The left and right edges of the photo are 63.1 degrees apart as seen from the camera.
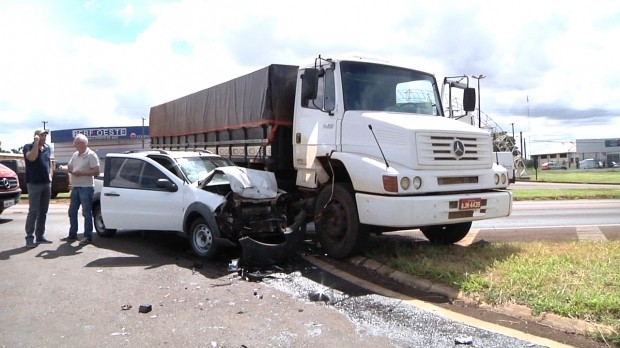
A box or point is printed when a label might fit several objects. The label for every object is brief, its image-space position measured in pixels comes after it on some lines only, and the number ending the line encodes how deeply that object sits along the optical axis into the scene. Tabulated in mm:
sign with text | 52406
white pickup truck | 6941
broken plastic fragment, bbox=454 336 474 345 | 4113
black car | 19641
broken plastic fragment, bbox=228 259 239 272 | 6594
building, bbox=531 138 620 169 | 95225
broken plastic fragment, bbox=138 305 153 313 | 4910
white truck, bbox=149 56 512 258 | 6484
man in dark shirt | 8195
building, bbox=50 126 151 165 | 52156
